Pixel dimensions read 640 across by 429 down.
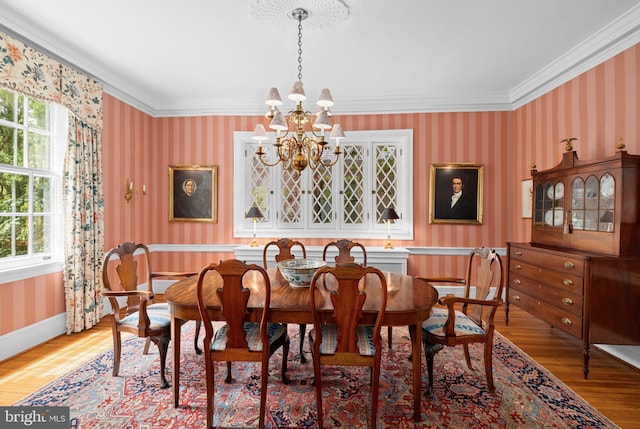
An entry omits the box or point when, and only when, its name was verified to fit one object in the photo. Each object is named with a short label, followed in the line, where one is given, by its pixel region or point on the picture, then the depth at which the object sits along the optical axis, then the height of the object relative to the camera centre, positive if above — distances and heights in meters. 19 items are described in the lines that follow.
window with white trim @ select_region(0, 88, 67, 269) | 3.12 +0.32
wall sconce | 4.50 +0.29
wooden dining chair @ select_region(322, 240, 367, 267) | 3.50 -0.41
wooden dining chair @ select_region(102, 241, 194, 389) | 2.44 -0.80
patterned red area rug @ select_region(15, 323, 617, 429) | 2.10 -1.31
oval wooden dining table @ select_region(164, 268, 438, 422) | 2.04 -0.60
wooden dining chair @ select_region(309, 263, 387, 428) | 1.94 -0.72
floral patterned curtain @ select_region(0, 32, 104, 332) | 3.31 +0.31
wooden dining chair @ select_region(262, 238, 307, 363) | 3.60 -0.41
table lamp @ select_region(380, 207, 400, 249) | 4.56 -0.06
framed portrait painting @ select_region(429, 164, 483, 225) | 4.83 +0.25
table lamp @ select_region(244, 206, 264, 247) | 4.77 -0.04
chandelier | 2.60 +0.68
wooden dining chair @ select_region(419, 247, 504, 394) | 2.31 -0.85
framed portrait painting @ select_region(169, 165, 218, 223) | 5.15 +0.28
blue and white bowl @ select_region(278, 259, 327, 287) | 2.48 -0.48
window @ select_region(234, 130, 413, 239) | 4.97 +0.30
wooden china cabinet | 2.65 -0.39
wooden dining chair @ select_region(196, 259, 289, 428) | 1.99 -0.75
